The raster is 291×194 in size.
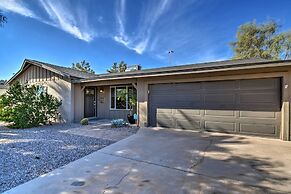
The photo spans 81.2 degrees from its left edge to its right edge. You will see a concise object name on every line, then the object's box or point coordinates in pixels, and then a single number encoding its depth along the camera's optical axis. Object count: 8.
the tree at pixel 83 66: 39.84
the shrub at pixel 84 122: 9.62
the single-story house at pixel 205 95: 6.07
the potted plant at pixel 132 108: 9.91
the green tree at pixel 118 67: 35.11
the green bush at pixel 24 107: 8.52
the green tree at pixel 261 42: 20.70
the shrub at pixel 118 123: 8.73
